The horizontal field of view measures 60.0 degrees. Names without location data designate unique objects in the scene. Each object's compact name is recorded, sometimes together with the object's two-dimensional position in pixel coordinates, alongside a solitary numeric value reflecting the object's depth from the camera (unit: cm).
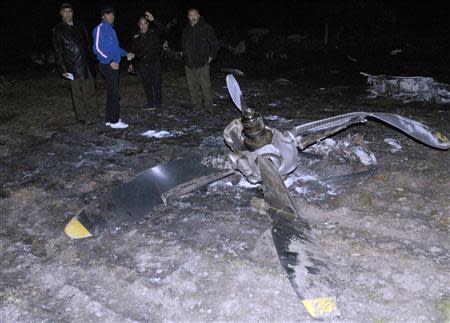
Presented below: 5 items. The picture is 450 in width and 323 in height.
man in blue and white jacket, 663
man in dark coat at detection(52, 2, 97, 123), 676
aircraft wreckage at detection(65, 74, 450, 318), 314
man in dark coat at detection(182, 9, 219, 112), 729
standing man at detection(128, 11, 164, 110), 757
